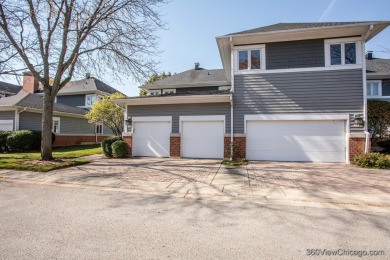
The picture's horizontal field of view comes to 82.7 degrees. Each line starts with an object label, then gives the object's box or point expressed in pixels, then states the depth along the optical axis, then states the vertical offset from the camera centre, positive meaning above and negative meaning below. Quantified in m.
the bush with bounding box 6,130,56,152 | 15.23 -0.54
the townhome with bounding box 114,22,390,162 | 10.49 +1.68
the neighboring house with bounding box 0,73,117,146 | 17.02 +1.69
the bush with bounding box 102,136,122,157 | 12.59 -0.61
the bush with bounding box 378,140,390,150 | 13.63 -0.39
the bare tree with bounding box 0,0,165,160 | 10.30 +4.81
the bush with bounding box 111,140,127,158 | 12.30 -0.81
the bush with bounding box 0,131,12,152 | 15.54 -0.56
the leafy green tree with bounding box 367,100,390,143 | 12.40 +1.17
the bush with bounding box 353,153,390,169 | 8.98 -0.96
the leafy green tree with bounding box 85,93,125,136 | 17.02 +1.57
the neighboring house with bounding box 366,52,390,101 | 18.62 +4.81
